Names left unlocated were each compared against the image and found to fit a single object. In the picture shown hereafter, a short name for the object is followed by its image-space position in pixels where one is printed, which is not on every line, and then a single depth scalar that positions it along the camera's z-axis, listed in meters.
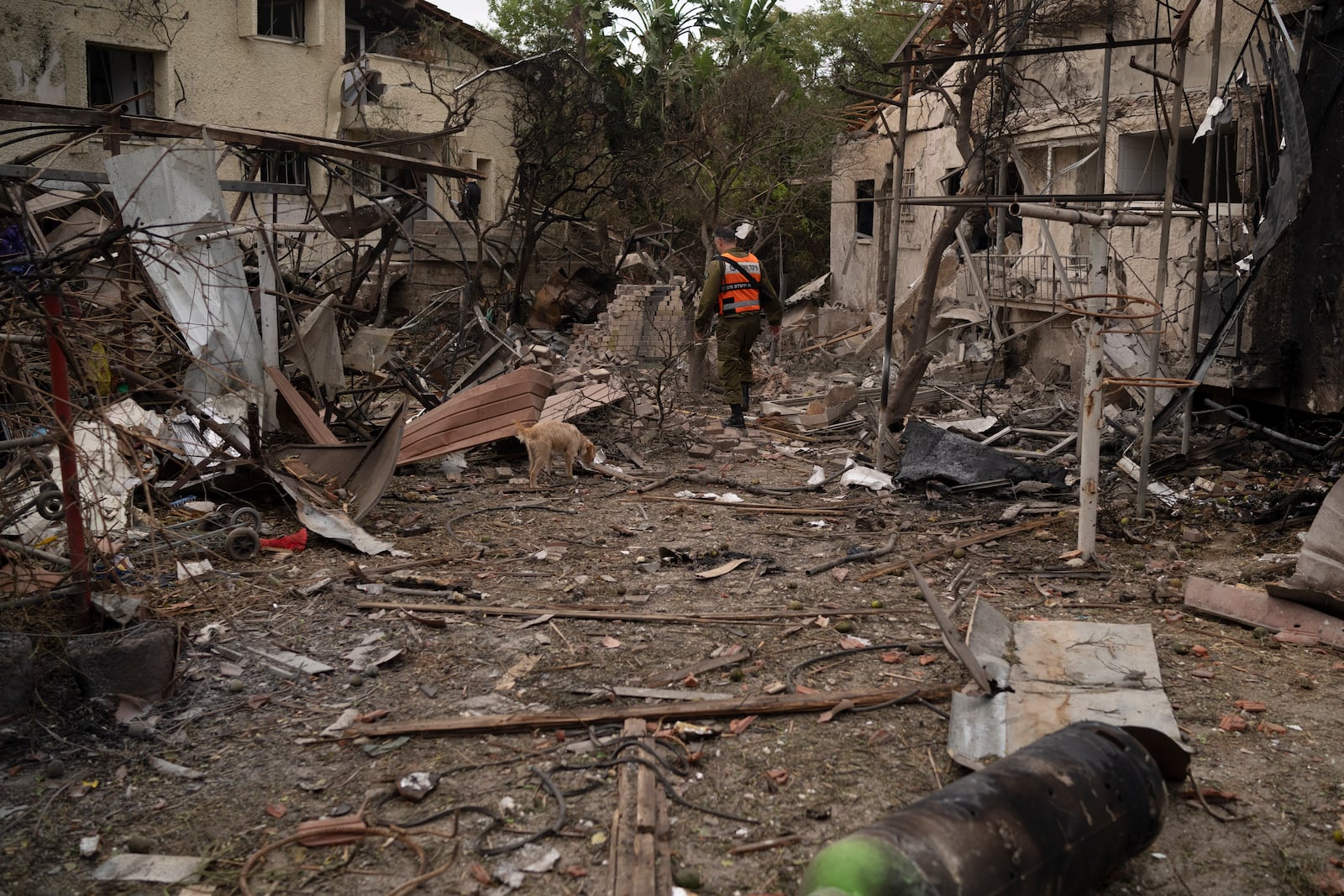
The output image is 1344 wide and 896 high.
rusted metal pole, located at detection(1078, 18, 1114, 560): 6.06
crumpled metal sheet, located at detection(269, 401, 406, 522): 7.43
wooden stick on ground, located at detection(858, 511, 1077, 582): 6.49
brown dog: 8.86
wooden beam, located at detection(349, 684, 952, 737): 4.28
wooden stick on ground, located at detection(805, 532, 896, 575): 6.61
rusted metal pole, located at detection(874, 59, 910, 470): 8.45
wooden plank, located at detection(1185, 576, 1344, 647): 5.25
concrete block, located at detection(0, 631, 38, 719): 4.09
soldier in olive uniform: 10.84
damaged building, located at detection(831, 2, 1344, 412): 7.61
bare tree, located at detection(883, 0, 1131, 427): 9.16
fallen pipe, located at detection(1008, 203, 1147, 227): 6.51
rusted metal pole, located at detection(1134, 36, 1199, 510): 6.76
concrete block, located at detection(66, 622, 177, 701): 4.32
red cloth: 6.76
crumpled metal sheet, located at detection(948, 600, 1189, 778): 3.91
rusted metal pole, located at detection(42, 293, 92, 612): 4.03
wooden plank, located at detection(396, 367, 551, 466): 9.26
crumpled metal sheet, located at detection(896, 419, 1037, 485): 8.35
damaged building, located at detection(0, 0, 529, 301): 17.73
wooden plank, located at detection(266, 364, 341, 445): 8.20
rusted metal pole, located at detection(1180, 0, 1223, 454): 7.10
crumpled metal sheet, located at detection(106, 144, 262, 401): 7.21
